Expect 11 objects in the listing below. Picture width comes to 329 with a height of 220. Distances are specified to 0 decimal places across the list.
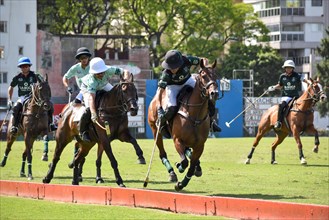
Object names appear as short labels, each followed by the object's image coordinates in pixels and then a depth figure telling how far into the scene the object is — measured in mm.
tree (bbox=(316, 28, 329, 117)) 94438
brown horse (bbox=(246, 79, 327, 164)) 34562
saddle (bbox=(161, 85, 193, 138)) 23031
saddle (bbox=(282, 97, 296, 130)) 34750
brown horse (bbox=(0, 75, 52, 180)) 28812
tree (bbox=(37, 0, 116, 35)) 105131
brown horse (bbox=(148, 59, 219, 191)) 22484
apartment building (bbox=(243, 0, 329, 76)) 117500
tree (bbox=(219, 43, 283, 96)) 104438
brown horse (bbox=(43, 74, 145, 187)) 23750
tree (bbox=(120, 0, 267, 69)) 104688
